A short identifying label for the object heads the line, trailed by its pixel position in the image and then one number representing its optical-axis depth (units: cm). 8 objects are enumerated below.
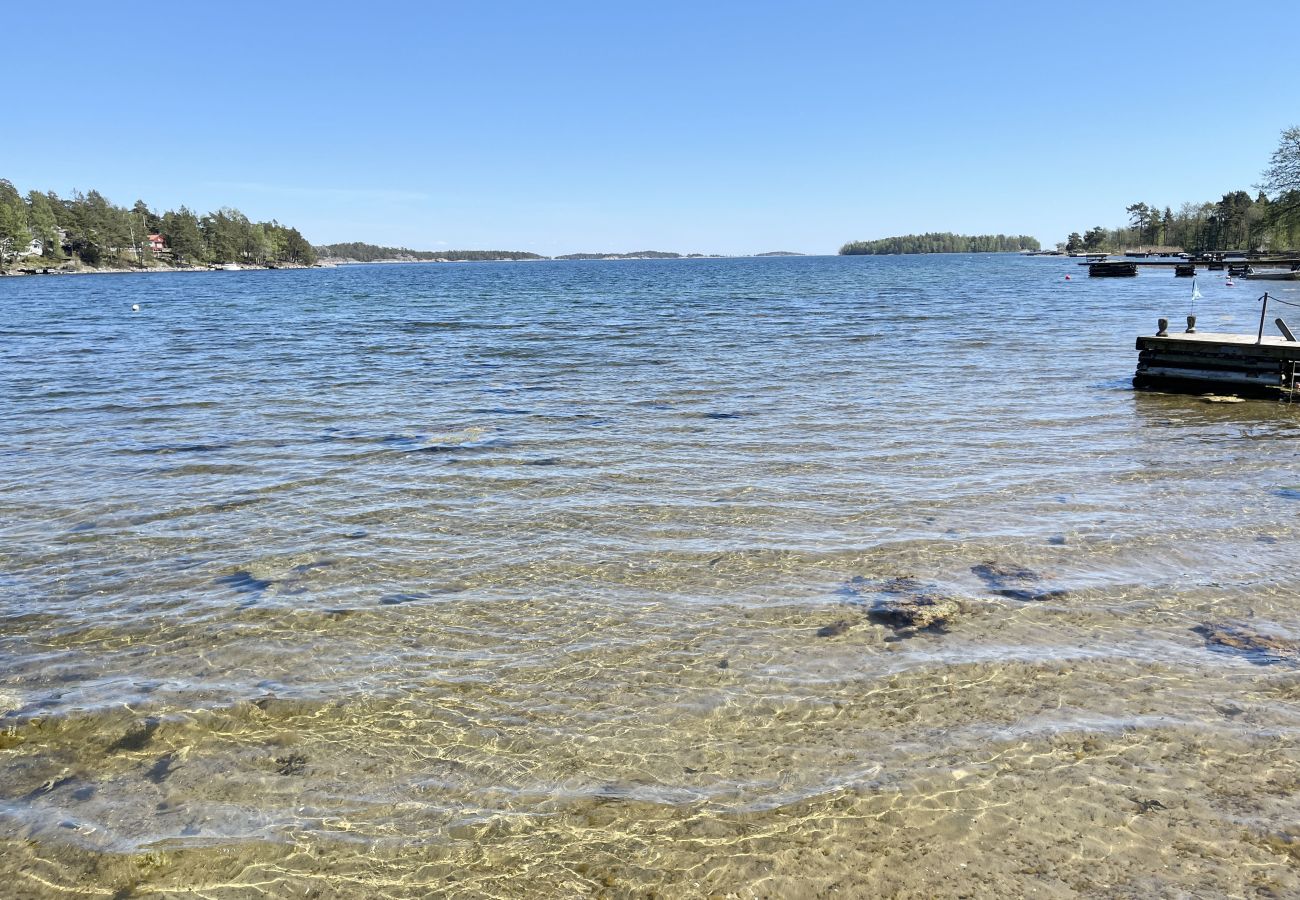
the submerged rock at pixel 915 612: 661
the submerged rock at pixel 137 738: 507
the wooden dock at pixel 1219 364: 1680
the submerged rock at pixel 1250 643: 589
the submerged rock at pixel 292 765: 482
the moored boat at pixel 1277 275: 6521
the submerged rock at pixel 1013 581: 707
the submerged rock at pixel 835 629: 646
